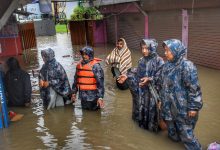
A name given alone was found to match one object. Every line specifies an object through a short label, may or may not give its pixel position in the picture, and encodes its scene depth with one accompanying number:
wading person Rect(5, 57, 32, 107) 7.27
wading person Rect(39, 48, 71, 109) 7.03
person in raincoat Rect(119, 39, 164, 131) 5.61
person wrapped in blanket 8.61
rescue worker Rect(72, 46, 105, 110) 6.66
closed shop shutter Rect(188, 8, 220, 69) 10.70
